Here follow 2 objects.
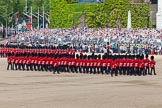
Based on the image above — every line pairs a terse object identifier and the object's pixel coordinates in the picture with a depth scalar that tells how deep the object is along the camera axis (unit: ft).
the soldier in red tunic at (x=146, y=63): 140.36
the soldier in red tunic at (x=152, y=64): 140.98
